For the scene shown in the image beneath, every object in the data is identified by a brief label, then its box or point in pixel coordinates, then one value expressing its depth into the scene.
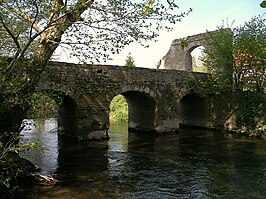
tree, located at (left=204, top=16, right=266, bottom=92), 16.41
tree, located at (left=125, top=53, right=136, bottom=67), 27.35
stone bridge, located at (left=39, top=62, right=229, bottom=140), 12.85
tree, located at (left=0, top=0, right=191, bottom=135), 5.96
